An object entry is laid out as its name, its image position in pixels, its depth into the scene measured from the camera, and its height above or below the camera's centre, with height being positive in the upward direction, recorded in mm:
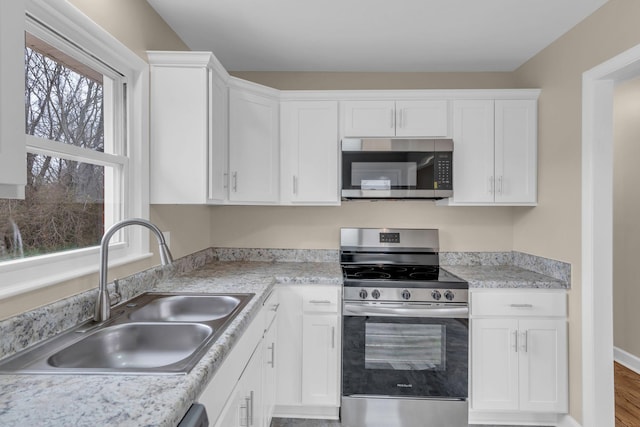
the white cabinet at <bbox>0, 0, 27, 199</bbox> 544 +179
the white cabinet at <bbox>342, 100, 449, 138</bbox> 2494 +678
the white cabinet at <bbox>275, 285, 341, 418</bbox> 2221 -877
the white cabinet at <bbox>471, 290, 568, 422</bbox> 2166 -872
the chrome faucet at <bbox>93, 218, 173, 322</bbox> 1350 -208
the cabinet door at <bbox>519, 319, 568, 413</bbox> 2164 -957
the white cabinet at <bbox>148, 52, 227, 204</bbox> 1916 +438
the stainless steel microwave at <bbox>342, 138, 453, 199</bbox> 2443 +300
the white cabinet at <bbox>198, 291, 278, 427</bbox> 1114 -677
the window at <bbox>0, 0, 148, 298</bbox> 1230 +253
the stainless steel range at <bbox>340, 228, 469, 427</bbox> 2162 -878
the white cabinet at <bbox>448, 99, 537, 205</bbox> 2475 +436
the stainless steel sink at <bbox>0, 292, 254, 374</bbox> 1004 -448
